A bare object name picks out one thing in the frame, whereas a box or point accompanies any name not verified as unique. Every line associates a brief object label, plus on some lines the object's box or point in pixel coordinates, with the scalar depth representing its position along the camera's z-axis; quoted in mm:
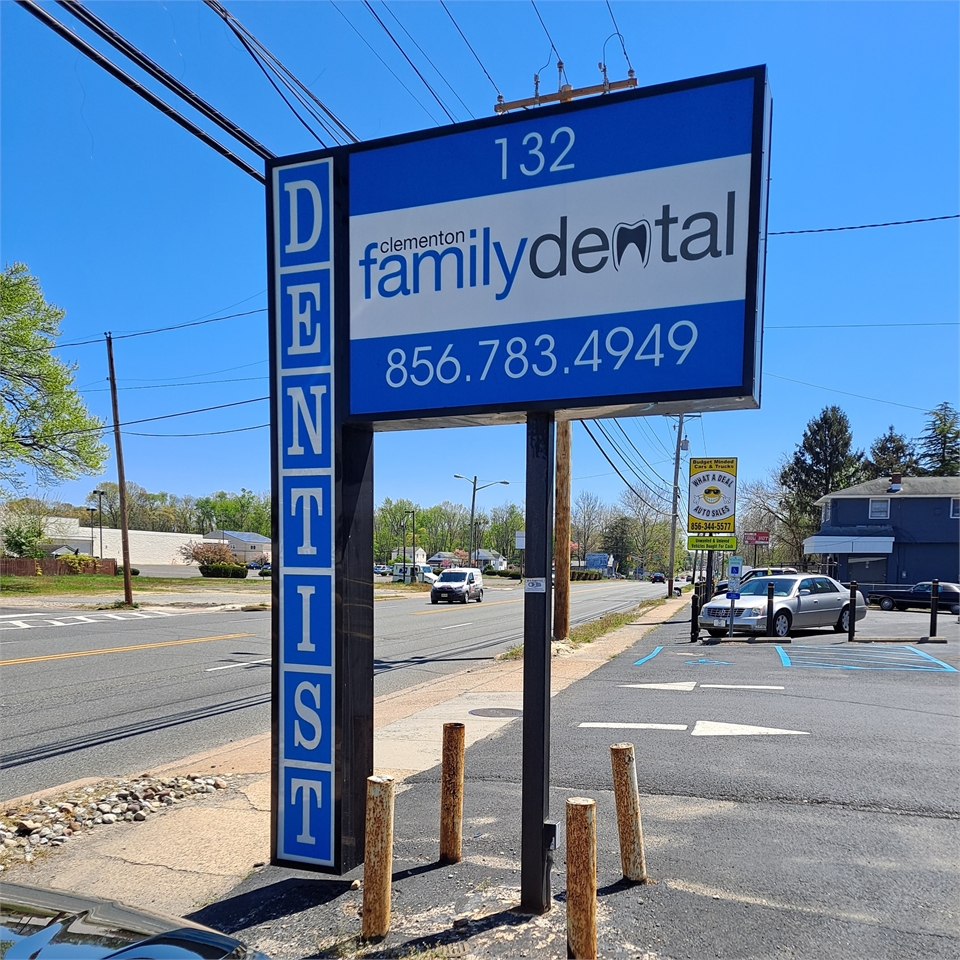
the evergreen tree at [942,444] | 66250
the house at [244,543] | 115062
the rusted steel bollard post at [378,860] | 3578
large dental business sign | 3740
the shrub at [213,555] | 60375
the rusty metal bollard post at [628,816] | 4121
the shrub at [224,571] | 55000
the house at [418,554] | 111938
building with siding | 42219
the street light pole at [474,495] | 62669
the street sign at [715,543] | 23266
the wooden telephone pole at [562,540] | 15586
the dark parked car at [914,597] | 31984
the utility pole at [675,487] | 41412
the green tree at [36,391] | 31703
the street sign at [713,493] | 22469
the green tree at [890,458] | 68250
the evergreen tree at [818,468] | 67688
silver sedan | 17750
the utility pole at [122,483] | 25172
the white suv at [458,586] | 35062
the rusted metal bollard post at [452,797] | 4453
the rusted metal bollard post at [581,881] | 3287
